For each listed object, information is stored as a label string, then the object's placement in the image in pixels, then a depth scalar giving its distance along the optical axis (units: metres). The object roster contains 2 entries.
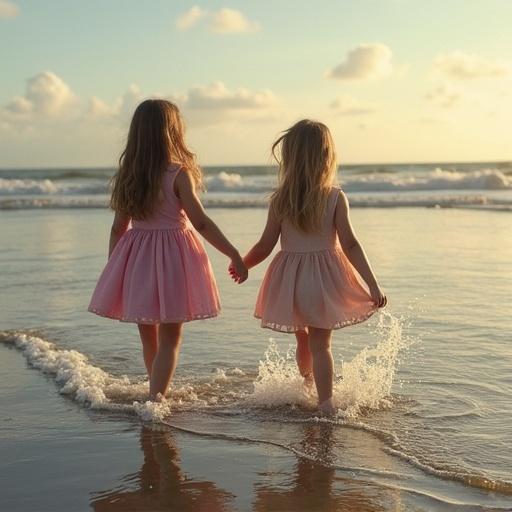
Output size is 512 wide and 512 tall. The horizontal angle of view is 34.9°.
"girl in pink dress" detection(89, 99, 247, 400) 4.66
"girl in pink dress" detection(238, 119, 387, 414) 4.63
